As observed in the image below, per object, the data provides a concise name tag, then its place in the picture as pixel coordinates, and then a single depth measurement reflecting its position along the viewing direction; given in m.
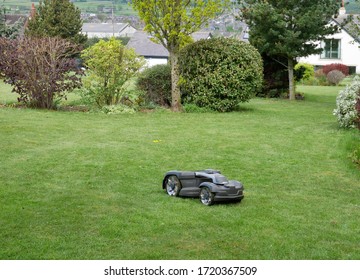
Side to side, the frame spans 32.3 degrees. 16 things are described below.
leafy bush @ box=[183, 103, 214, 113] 20.50
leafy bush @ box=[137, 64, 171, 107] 21.89
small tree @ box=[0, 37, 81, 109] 19.33
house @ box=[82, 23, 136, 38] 83.19
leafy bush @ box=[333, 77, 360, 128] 15.83
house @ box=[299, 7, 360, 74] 52.28
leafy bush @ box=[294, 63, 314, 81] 28.99
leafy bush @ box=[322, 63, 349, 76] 45.72
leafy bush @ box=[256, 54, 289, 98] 28.30
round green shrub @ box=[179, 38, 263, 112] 20.47
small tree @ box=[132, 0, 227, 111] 19.72
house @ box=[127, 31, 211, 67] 55.12
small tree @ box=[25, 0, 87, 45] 41.28
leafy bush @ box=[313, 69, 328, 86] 41.81
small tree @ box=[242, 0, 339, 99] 25.16
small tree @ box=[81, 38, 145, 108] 19.54
